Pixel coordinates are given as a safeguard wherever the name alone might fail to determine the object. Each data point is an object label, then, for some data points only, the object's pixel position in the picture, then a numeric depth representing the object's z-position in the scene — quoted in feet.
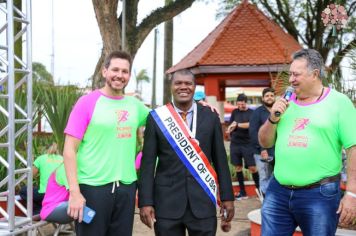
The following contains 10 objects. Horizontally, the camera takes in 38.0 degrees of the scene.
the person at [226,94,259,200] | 27.73
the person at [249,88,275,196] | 22.76
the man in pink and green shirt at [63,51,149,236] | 11.12
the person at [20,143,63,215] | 18.13
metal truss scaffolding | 15.08
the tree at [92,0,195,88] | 28.66
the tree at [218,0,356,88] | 61.31
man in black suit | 11.02
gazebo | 43.32
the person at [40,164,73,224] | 14.82
